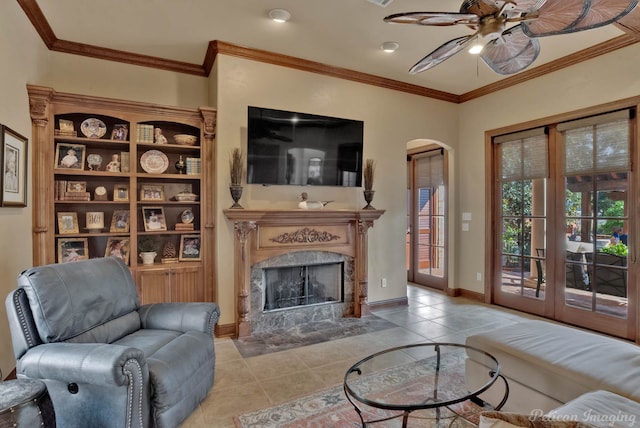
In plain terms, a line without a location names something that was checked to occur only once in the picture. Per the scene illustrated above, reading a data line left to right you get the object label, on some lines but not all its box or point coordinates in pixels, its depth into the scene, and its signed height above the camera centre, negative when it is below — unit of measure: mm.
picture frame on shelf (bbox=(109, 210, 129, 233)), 3510 -83
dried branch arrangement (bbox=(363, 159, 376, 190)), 4188 +478
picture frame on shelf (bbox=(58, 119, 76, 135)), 3273 +843
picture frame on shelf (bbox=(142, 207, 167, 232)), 3631 -65
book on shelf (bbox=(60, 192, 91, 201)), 3284 +168
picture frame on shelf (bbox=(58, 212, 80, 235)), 3289 -97
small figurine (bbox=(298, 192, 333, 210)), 3802 +103
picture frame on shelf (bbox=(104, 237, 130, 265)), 3498 -362
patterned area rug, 2041 -1281
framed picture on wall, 2375 +338
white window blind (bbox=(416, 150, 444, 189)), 5570 +739
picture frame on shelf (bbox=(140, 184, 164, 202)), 3605 +218
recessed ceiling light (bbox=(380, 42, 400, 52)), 3516 +1758
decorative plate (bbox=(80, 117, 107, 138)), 3402 +865
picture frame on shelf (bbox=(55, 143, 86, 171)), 3299 +569
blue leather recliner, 1697 -780
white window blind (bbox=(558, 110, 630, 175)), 3465 +748
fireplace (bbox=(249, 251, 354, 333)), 3699 -897
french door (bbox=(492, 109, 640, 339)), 3480 -104
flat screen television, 3613 +731
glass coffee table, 1846 -1186
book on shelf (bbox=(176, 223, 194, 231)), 3721 -143
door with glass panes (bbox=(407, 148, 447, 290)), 5555 -107
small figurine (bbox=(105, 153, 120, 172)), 3500 +508
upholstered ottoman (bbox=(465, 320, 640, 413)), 1709 -827
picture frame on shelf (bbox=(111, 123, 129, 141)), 3496 +841
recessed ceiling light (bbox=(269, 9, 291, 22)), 2936 +1746
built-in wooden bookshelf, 3227 +251
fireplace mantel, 3512 -310
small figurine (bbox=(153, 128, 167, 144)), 3597 +810
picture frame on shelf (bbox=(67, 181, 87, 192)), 3346 +270
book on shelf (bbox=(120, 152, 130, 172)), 3529 +534
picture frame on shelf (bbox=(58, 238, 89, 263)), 3316 -363
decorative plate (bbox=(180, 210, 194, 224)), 3812 -33
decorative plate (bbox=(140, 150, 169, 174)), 3600 +553
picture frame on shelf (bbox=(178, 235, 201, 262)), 3757 -381
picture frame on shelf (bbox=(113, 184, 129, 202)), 3551 +223
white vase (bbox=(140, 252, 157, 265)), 3566 -473
